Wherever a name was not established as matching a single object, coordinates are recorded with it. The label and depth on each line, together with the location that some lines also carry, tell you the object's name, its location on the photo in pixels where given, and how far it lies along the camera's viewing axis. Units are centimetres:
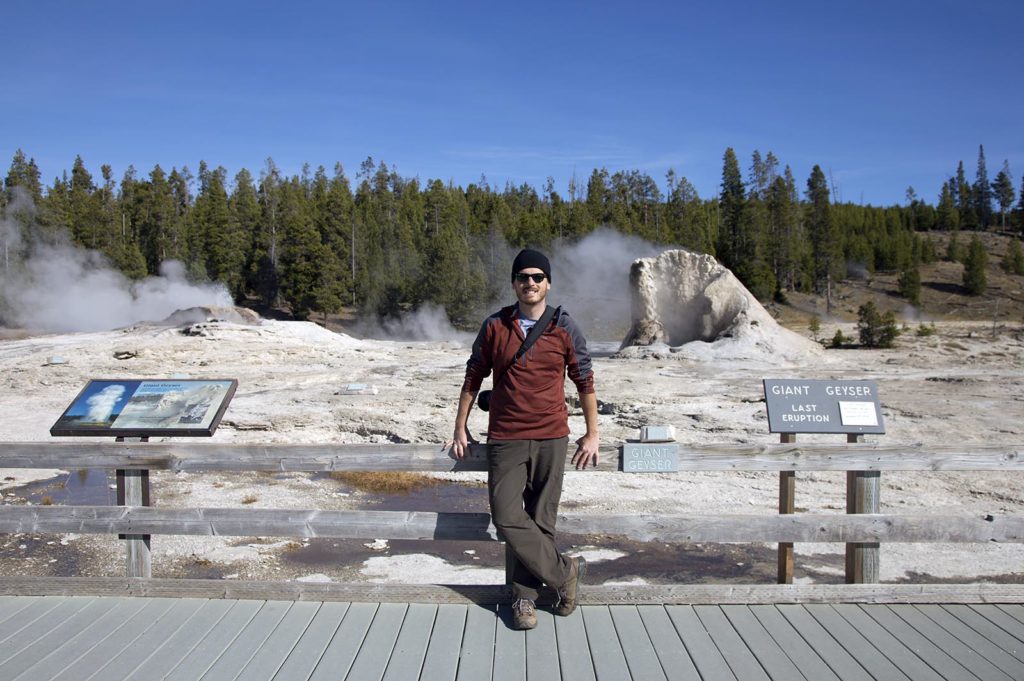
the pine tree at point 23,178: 5103
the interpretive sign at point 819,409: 419
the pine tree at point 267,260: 4722
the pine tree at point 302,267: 4209
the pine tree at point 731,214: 5037
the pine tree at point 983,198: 9357
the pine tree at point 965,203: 8919
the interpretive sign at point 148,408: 428
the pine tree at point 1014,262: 5966
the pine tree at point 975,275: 5375
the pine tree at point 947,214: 8481
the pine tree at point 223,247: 4631
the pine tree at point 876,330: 2655
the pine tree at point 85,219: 4728
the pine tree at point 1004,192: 9131
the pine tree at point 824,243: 5175
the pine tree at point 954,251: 6721
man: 369
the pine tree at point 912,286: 5094
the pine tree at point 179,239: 4903
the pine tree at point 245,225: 4750
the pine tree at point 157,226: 5025
